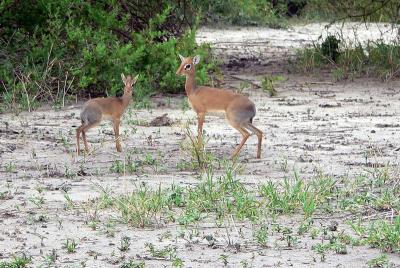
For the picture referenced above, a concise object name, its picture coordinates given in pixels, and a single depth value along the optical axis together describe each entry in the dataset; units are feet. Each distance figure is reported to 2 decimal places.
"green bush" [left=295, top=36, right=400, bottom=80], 97.50
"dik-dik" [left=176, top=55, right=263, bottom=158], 62.23
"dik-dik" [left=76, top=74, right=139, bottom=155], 62.18
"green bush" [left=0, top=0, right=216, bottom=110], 81.82
